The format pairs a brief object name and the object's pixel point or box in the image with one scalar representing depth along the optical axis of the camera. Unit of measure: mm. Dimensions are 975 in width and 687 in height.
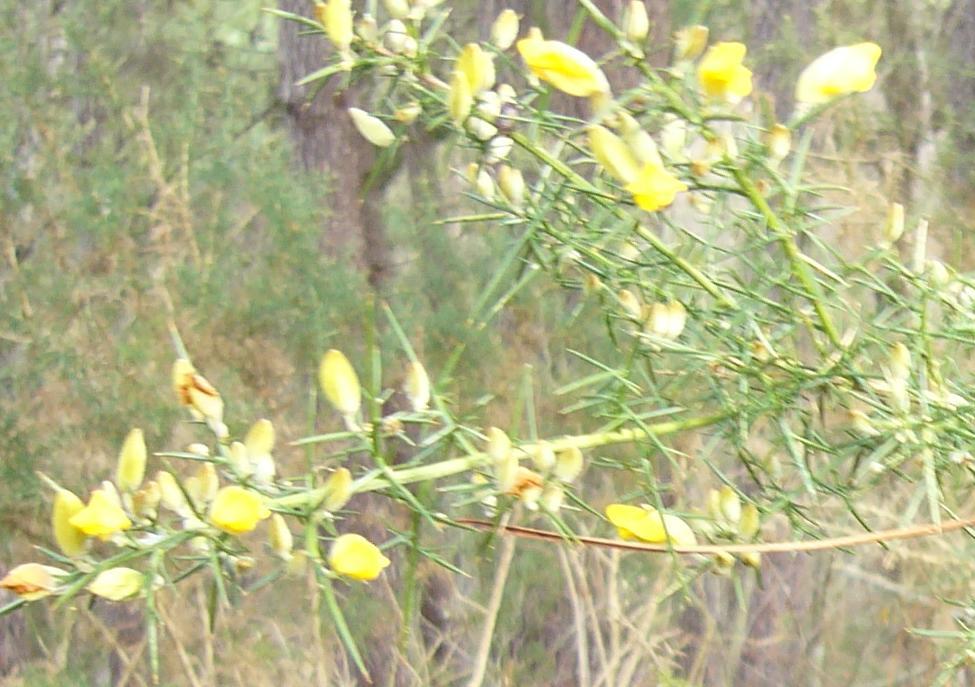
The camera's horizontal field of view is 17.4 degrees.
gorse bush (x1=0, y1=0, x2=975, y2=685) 580
